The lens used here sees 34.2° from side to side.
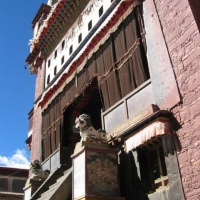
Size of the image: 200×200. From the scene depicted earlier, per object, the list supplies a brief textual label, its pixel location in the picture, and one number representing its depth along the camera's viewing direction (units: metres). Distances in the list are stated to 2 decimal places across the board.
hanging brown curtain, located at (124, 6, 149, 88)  9.21
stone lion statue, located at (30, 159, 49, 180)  13.48
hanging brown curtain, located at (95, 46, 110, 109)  10.52
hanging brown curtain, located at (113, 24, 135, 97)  9.65
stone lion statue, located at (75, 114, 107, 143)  8.80
